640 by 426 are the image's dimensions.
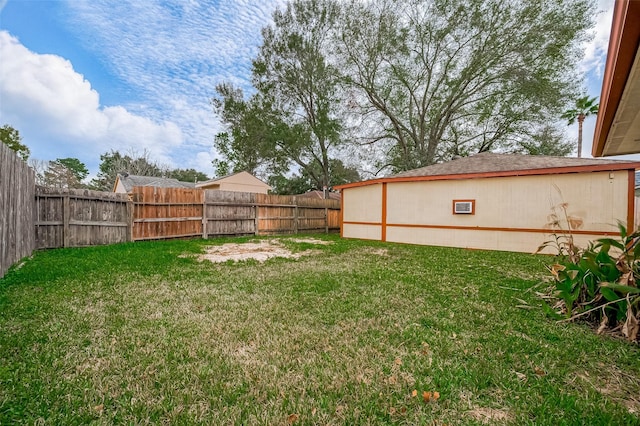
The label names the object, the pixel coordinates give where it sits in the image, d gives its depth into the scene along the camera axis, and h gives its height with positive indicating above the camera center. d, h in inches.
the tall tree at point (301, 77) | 636.1 +340.1
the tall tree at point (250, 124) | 664.4 +228.6
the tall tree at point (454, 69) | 508.1 +317.3
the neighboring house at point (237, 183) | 821.9 +93.8
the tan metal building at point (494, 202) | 256.5 +15.8
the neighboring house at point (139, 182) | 754.2 +87.3
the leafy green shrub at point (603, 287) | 93.8 -27.6
